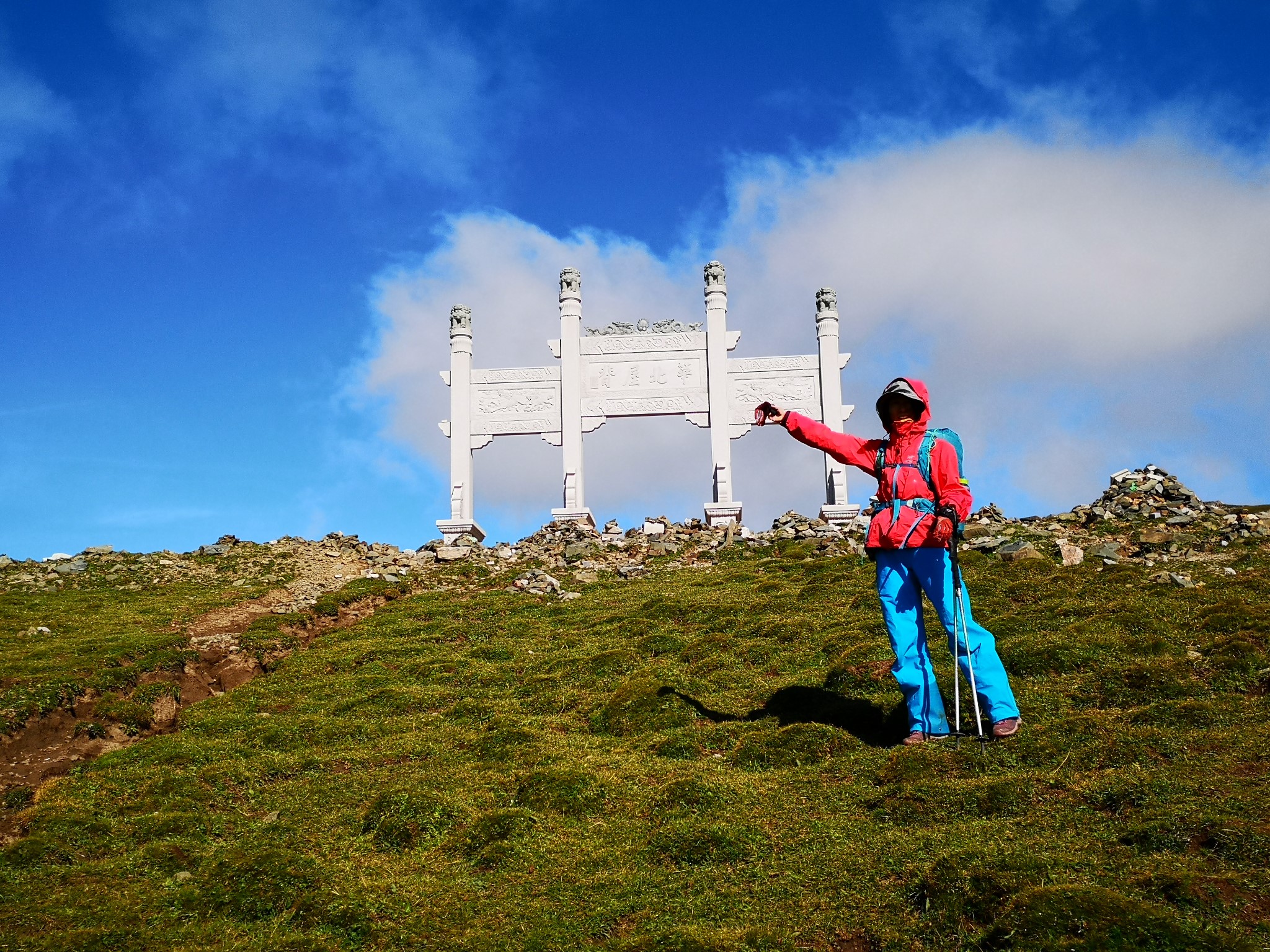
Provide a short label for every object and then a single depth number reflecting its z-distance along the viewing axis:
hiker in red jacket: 10.94
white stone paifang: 38.16
